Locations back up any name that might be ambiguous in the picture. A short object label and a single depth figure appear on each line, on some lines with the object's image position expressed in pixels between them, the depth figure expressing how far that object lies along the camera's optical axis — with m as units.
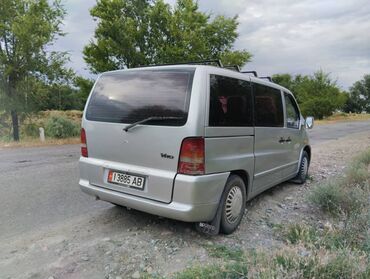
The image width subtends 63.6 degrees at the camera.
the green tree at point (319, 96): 40.38
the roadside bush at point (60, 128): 15.63
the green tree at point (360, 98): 67.81
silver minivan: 3.18
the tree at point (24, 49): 13.62
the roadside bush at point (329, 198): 4.36
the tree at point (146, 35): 19.36
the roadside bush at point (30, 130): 15.92
